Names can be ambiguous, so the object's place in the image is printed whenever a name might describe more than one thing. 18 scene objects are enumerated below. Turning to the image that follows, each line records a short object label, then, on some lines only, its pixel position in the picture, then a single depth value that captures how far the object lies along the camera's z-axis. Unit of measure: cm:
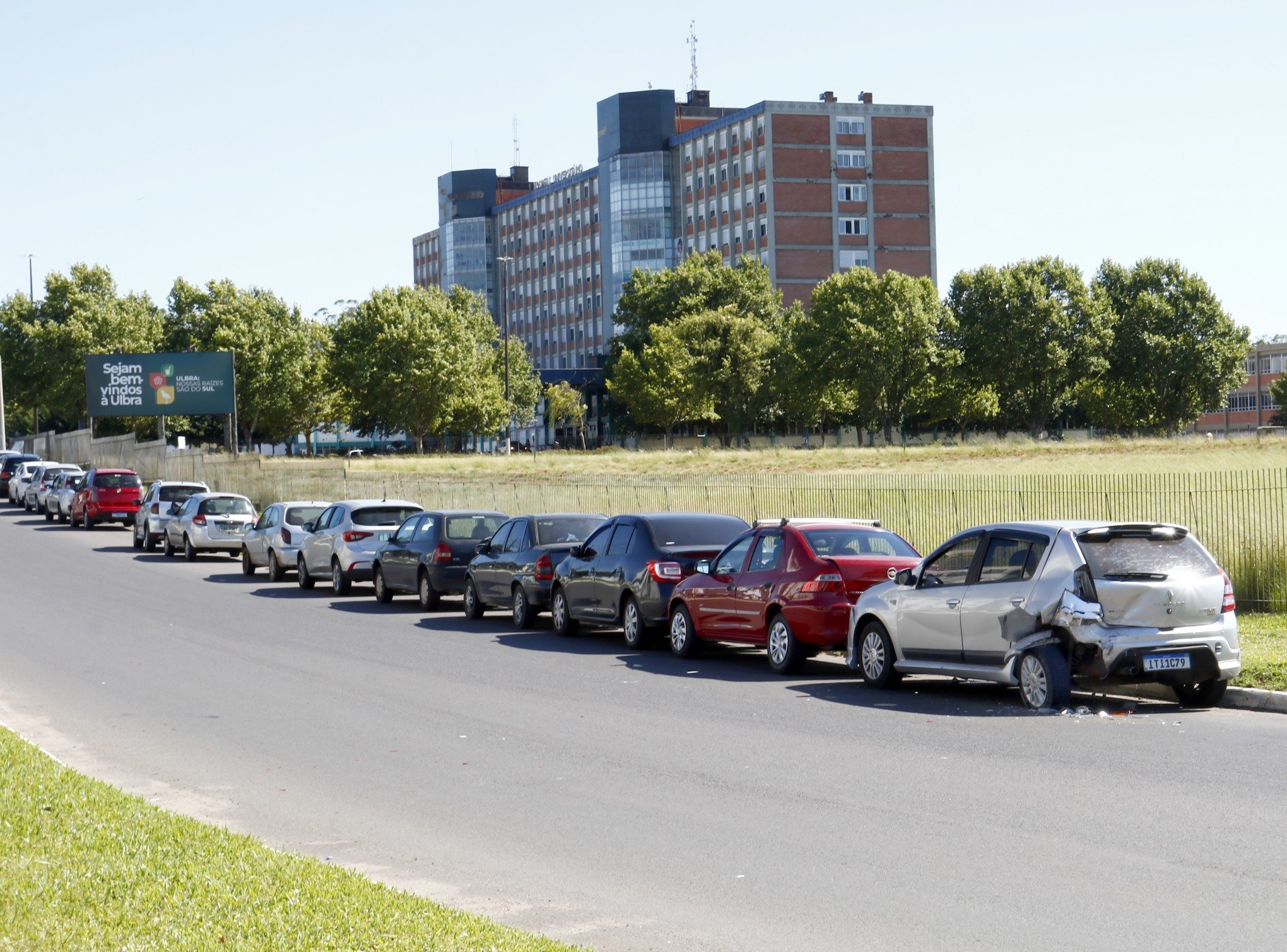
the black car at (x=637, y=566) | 1878
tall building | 12475
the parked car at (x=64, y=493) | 5384
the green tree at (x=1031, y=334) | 10106
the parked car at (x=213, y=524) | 3831
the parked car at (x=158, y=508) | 4119
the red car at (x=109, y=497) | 5066
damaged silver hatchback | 1273
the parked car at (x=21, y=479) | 6347
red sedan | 1589
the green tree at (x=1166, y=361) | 10588
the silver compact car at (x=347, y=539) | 2839
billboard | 7475
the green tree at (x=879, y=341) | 9975
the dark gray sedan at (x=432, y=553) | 2519
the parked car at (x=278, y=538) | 3128
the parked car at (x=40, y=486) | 5741
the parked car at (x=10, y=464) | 6844
